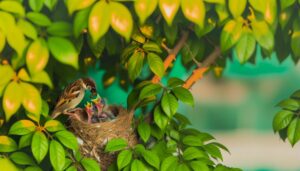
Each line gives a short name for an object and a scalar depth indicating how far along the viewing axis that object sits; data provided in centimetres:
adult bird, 448
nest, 458
